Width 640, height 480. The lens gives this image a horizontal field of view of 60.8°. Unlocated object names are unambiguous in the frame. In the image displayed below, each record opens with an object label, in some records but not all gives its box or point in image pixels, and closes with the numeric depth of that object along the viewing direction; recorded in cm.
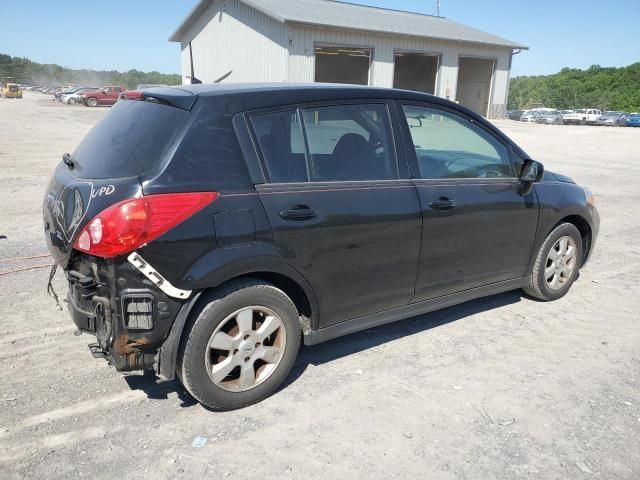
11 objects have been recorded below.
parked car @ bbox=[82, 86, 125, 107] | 4294
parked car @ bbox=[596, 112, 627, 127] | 4588
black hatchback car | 278
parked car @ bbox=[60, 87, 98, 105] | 4523
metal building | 2508
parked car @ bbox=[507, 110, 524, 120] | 4900
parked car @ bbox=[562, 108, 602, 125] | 4697
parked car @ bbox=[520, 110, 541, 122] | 4788
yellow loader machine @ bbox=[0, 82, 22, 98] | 6053
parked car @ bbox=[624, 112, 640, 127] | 4516
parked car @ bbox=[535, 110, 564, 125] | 4747
